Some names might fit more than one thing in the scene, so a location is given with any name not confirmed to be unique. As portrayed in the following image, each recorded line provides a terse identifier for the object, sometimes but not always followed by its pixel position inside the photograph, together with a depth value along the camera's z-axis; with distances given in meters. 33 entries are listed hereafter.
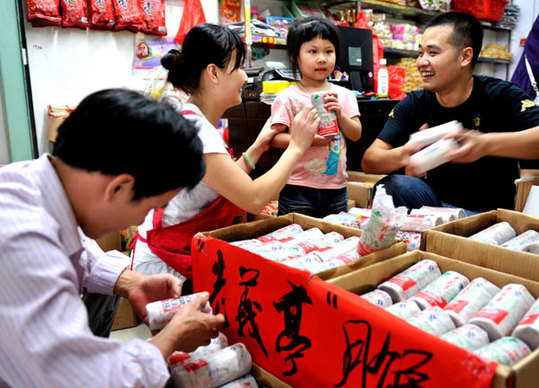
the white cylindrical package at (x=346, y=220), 1.59
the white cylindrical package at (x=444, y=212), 1.49
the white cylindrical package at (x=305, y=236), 1.36
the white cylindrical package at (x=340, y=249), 1.25
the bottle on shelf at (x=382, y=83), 3.64
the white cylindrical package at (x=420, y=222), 1.46
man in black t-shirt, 1.88
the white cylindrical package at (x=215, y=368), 1.01
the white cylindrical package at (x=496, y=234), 1.32
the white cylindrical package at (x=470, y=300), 0.96
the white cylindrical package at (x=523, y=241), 1.26
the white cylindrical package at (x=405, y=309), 0.95
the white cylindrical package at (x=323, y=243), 1.32
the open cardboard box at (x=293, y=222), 1.16
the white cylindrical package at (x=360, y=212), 1.70
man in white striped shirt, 0.66
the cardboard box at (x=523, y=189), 1.72
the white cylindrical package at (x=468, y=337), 0.84
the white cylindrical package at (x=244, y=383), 1.07
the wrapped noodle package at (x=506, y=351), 0.78
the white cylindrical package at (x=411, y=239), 1.42
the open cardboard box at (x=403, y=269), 1.03
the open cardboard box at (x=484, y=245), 1.11
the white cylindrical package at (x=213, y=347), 1.13
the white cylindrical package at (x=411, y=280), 1.05
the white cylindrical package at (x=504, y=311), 0.89
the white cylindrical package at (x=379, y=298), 1.00
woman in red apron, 1.48
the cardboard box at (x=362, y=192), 2.80
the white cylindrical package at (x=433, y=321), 0.89
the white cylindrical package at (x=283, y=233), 1.41
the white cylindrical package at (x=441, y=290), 1.01
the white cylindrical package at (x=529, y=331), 0.84
